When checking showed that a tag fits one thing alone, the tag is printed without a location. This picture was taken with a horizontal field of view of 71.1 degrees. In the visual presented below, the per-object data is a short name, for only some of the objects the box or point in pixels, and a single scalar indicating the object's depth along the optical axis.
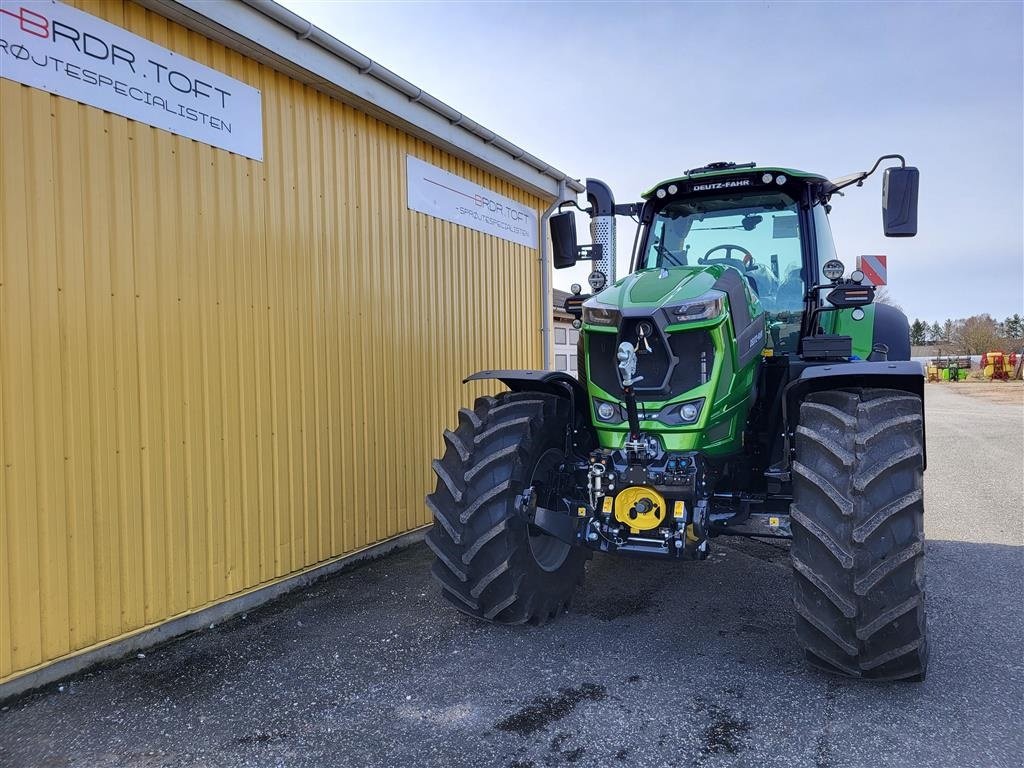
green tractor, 3.23
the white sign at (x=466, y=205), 6.59
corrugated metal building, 3.62
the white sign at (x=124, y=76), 3.59
